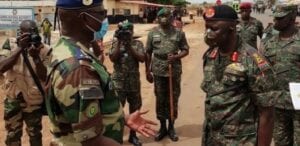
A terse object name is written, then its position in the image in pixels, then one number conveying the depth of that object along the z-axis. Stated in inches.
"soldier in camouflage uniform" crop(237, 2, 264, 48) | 346.9
